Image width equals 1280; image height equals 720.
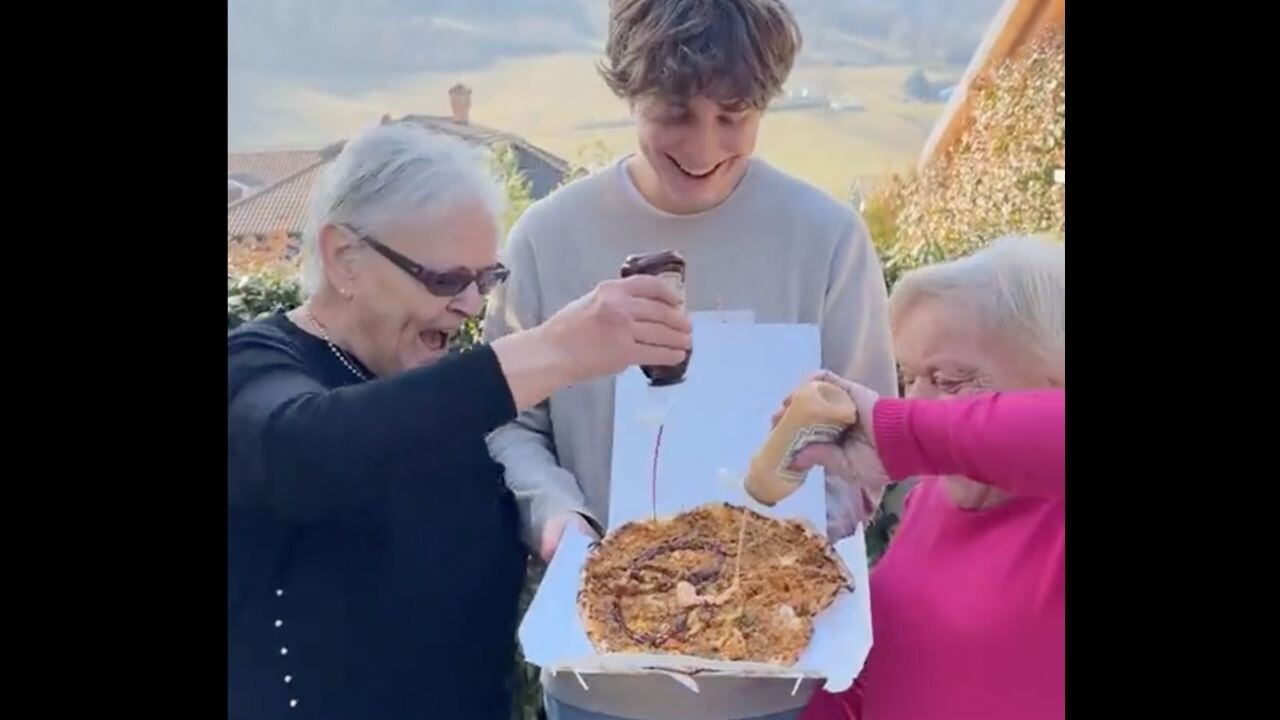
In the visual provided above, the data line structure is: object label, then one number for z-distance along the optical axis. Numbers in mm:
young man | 1511
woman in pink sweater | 1285
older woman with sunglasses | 1329
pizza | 1452
